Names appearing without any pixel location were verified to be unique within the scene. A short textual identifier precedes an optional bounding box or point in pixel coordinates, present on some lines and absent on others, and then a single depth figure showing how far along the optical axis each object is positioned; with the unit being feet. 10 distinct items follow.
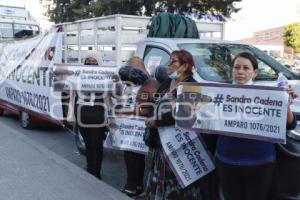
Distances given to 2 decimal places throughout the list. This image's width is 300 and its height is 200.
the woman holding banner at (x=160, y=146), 13.74
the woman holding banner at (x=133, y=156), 17.70
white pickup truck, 19.48
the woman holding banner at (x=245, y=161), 11.07
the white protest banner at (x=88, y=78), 19.69
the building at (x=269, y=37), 254.06
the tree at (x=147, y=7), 62.59
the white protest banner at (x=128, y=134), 16.61
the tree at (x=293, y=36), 150.41
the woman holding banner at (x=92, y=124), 19.29
